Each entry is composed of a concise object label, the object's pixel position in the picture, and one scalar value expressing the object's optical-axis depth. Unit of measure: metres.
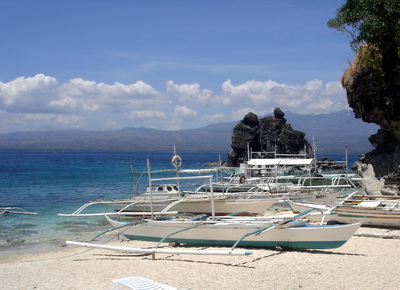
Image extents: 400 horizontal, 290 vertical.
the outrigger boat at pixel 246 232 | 16.19
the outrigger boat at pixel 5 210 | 27.48
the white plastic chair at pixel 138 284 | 9.45
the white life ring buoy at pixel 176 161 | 22.42
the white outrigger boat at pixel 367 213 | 19.95
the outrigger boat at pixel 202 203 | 26.20
